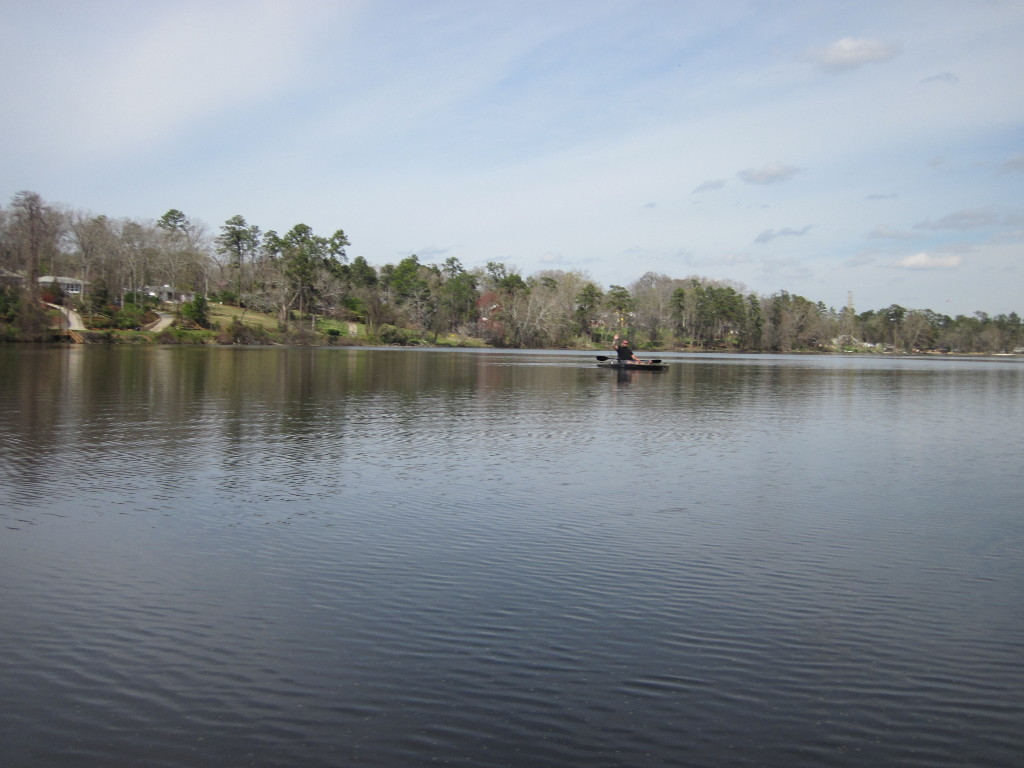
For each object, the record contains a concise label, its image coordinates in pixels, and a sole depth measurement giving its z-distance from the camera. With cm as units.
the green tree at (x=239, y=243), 13712
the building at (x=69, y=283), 10438
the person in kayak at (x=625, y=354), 6022
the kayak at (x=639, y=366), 5900
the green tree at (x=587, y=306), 15150
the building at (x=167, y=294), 12308
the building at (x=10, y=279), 8644
